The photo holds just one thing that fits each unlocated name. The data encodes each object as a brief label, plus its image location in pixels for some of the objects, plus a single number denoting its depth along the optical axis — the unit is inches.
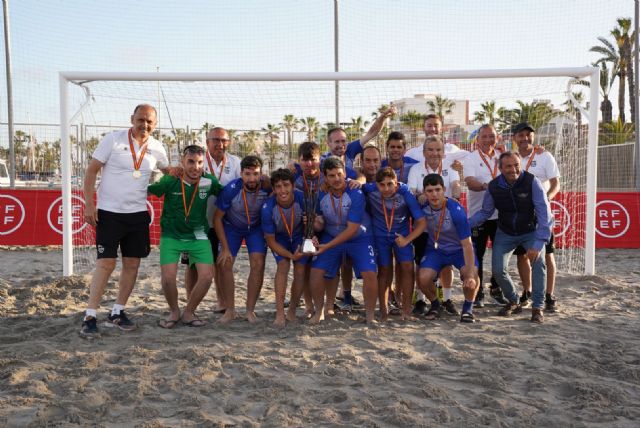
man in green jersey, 208.5
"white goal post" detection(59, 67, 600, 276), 293.1
